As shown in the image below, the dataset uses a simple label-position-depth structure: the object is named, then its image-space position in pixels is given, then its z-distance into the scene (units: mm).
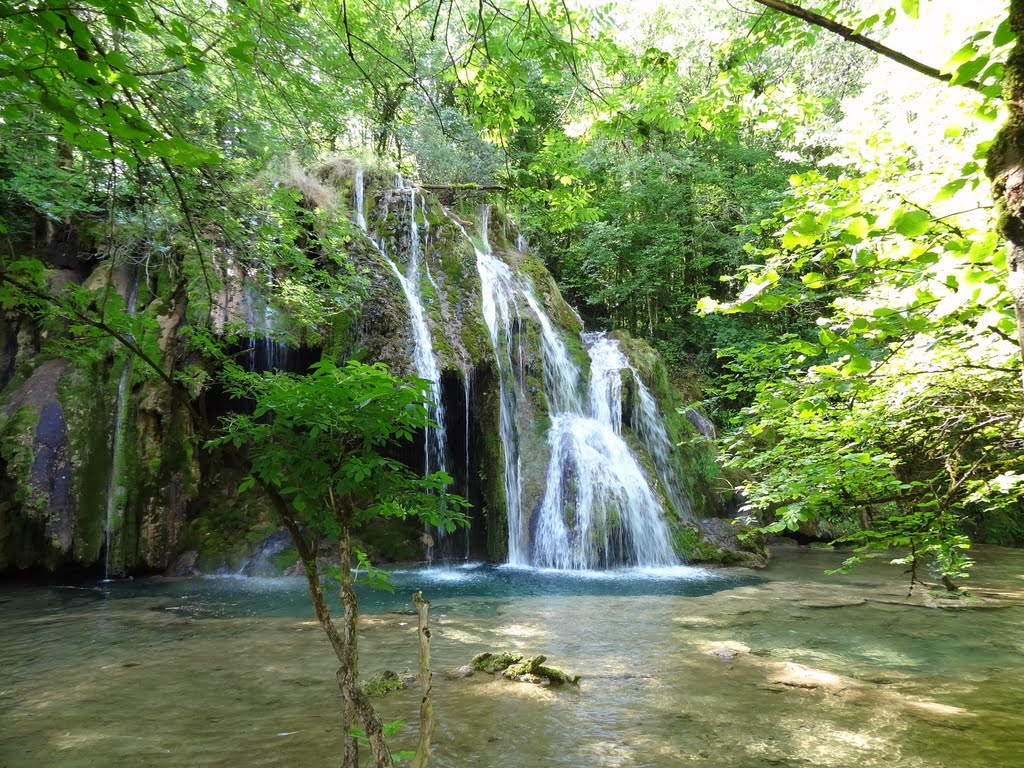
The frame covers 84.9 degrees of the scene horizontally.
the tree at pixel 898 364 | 1705
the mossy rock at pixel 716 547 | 10338
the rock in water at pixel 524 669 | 4172
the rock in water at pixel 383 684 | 3916
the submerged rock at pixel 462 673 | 4297
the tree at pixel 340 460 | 2340
